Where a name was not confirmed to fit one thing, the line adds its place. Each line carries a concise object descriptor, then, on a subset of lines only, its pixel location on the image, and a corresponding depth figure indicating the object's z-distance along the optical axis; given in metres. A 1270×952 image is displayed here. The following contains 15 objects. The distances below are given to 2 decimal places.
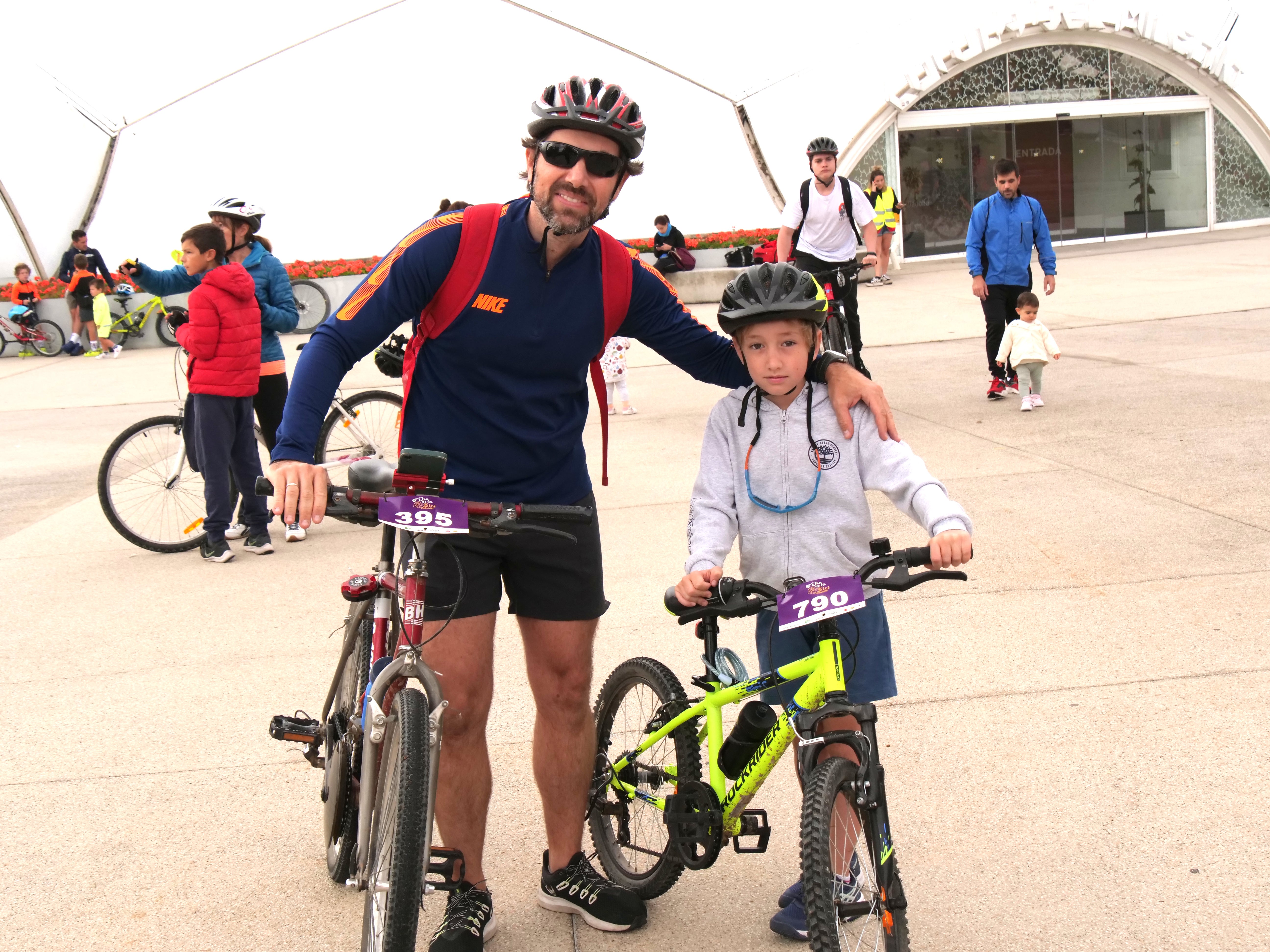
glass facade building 27.30
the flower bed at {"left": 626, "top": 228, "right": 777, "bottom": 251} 22.59
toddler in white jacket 9.16
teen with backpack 9.66
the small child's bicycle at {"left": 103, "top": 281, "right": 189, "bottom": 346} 19.33
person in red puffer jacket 6.70
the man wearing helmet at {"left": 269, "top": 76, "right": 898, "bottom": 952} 2.89
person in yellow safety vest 21.77
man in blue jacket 9.67
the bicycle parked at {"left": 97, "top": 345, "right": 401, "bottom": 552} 7.10
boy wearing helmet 2.89
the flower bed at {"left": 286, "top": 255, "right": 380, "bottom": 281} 21.34
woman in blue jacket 7.19
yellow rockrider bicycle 2.48
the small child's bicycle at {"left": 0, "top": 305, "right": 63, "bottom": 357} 19.27
